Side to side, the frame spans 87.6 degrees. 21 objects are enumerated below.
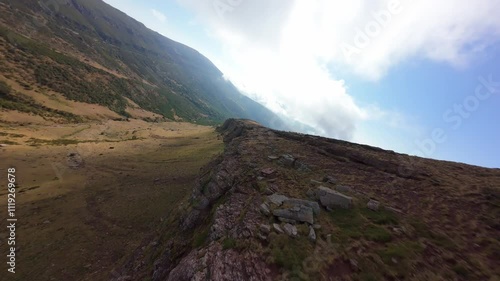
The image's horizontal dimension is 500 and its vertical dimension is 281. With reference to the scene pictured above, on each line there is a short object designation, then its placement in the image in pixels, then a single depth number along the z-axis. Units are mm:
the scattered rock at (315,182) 32906
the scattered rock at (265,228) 21938
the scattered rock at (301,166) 38206
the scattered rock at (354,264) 19172
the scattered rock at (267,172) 34469
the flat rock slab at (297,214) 24000
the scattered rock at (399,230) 23259
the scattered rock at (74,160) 67375
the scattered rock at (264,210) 24592
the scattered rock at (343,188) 31250
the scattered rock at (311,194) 28784
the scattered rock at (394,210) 26794
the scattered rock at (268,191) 28923
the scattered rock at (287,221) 23531
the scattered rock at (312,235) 21609
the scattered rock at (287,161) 39875
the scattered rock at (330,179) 33894
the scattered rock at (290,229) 21866
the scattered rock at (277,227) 22058
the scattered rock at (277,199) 26638
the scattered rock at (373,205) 26984
